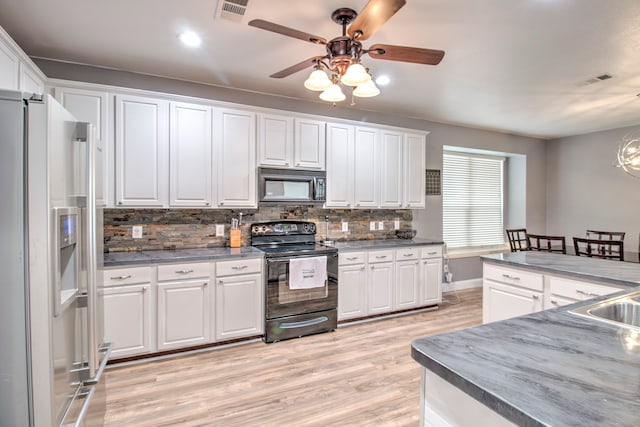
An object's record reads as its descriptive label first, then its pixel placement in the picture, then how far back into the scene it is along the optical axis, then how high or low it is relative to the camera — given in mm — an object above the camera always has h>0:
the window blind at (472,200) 5609 +168
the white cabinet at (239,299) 3158 -861
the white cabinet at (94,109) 2811 +853
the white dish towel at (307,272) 3402 -647
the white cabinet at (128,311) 2758 -850
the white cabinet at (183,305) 2943 -859
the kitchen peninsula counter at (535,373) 816 -476
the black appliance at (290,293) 3324 -862
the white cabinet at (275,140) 3574 +749
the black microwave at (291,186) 3564 +258
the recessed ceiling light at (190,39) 2518 +1308
